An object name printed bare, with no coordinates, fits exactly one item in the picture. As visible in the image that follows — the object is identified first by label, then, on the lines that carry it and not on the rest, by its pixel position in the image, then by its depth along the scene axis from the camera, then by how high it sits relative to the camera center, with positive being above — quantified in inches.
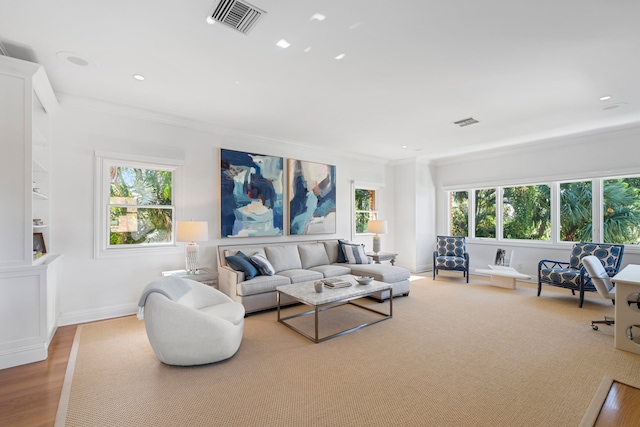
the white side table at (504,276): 210.8 -46.4
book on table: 144.5 -35.1
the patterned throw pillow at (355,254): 210.5 -30.3
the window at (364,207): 267.1 +5.5
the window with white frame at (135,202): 150.3 +5.7
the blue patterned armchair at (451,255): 235.0 -35.7
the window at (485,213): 259.8 +0.1
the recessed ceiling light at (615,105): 147.1 +55.2
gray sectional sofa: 155.3 -36.4
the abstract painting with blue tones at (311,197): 217.2 +12.0
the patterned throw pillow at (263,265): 166.1 -29.6
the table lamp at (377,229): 244.4 -13.4
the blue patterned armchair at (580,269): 170.1 -34.9
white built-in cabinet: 101.8 -7.3
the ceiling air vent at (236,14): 79.3 +56.4
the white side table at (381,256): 231.1 -34.9
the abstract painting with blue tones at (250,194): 185.7 +12.7
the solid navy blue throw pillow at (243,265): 158.6 -28.9
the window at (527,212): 230.8 +0.9
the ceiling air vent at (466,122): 171.3 +54.6
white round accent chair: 97.1 -40.2
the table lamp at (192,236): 153.3 -12.2
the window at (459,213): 278.8 +0.1
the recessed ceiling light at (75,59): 104.7 +56.7
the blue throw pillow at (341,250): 218.5 -28.0
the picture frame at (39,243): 131.6 -14.0
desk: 113.3 -39.3
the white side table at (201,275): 152.4 -32.8
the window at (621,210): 191.3 +2.2
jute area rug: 77.0 -53.4
